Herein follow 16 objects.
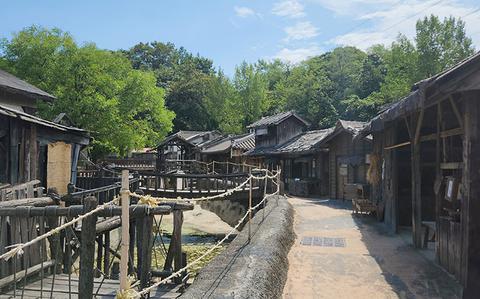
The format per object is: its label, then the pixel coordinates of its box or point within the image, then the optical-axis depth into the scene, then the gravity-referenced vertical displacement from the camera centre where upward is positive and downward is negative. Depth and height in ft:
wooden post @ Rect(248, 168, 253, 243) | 27.32 -4.50
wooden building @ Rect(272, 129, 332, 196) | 83.66 -0.26
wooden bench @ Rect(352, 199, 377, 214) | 49.52 -5.19
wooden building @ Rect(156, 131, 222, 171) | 127.34 +6.09
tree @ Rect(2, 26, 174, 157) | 80.74 +16.81
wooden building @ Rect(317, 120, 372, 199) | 68.90 +0.65
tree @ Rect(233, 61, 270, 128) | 183.62 +29.48
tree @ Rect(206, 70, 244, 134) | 185.16 +27.75
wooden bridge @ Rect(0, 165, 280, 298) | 13.16 -3.89
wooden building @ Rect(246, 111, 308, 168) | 108.17 +8.42
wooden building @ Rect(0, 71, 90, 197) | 32.81 +2.10
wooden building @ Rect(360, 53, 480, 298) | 20.62 -0.33
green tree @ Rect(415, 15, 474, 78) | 130.41 +38.78
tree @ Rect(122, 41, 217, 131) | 201.05 +33.37
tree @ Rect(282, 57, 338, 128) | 147.02 +23.35
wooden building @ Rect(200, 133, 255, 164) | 125.29 +4.60
